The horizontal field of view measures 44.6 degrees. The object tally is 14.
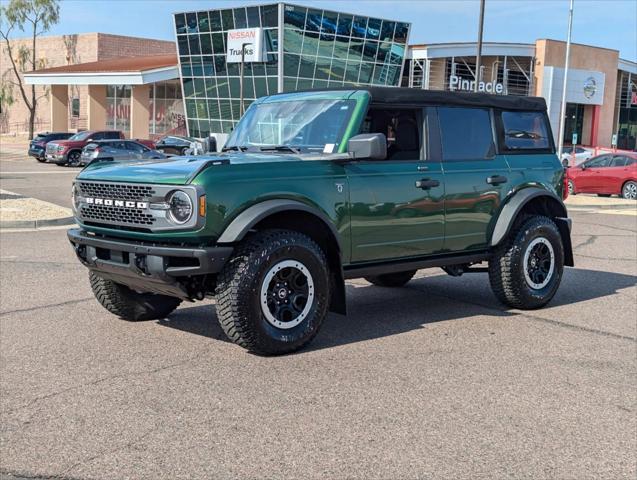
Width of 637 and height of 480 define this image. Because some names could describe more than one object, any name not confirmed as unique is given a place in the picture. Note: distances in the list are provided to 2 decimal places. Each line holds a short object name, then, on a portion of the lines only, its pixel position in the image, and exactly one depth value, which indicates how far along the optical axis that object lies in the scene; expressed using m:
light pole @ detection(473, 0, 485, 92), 27.10
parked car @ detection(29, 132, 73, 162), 39.84
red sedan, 24.21
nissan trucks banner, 45.31
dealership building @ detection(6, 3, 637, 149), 46.00
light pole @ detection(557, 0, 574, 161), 38.21
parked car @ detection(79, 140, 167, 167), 33.47
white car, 42.82
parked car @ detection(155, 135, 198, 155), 38.75
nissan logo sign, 59.78
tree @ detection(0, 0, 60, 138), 67.00
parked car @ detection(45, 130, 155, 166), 36.81
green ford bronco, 5.63
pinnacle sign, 50.48
